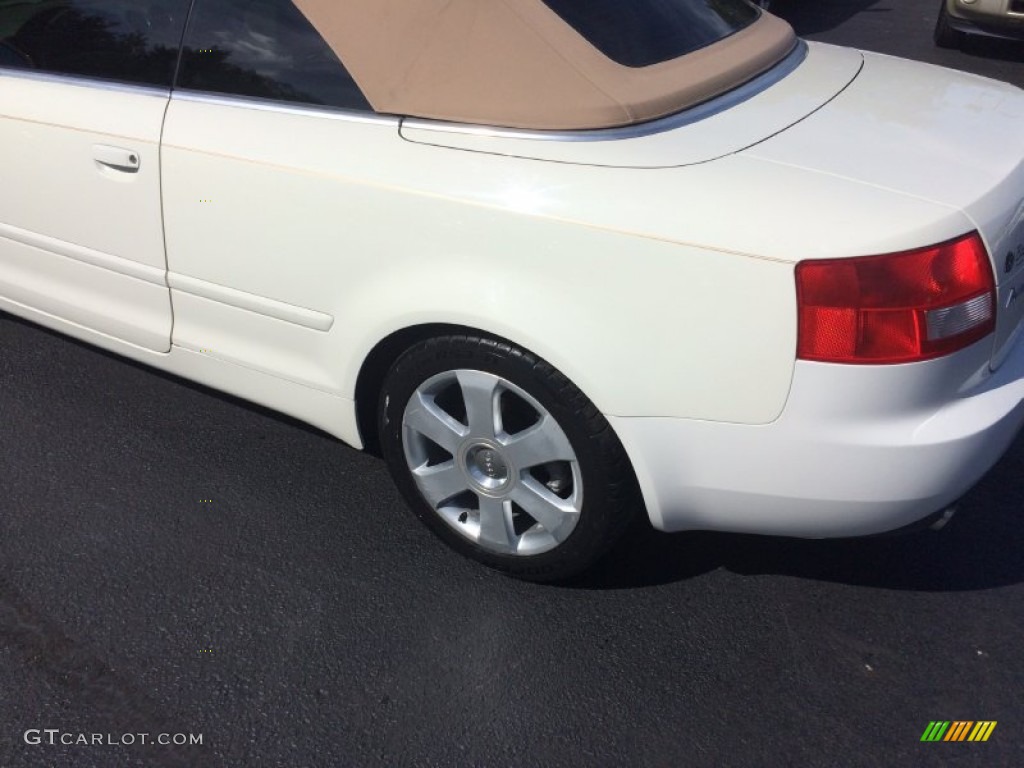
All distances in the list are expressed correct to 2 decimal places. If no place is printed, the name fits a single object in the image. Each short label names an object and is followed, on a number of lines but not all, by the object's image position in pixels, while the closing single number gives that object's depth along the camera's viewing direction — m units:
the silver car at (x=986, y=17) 7.87
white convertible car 2.10
